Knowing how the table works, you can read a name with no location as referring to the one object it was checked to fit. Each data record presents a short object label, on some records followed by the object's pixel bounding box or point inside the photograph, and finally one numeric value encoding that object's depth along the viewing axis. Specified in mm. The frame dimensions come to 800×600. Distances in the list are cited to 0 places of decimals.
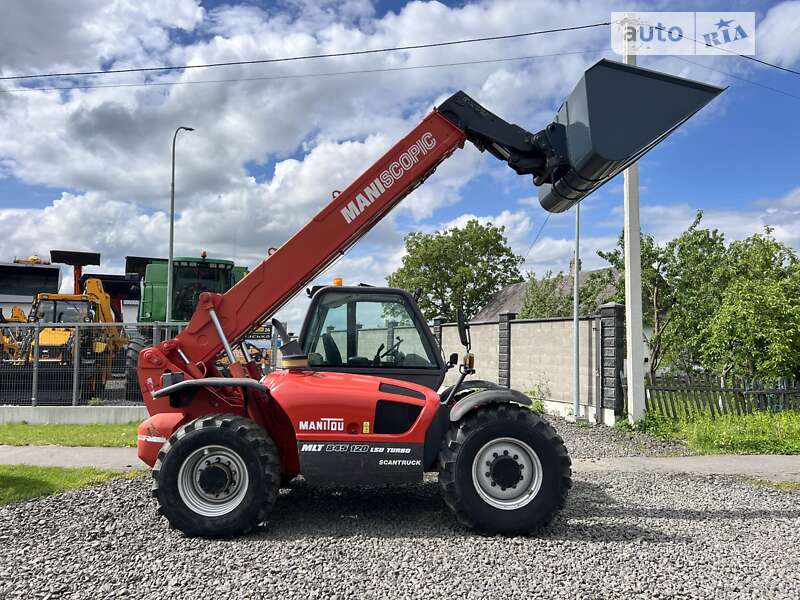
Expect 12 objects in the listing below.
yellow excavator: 12648
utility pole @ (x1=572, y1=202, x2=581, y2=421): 12468
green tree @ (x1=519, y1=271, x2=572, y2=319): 29125
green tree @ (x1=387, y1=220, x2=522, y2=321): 41406
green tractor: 15500
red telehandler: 5164
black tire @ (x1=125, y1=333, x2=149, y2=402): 12408
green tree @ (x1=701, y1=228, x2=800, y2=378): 11969
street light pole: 19588
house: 41469
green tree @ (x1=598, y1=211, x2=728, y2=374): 19562
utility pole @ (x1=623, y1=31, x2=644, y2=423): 11312
